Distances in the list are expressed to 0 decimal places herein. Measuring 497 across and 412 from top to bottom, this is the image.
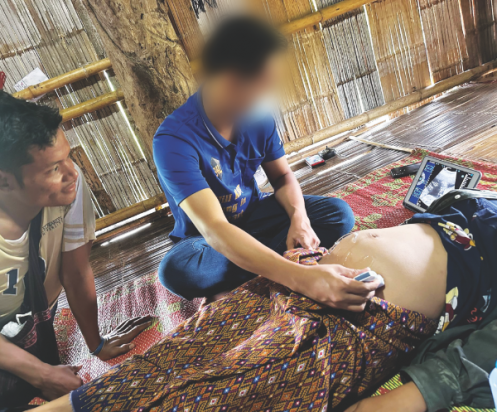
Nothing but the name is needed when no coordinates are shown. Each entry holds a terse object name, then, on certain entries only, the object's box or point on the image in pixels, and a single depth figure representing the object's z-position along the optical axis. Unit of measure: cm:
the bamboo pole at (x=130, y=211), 267
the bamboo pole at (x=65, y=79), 227
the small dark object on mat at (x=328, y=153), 260
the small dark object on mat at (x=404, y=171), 191
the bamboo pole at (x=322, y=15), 253
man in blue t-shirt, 84
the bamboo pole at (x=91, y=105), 237
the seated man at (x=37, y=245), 83
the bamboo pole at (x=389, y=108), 291
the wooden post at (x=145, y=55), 175
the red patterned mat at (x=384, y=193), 162
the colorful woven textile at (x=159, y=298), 142
